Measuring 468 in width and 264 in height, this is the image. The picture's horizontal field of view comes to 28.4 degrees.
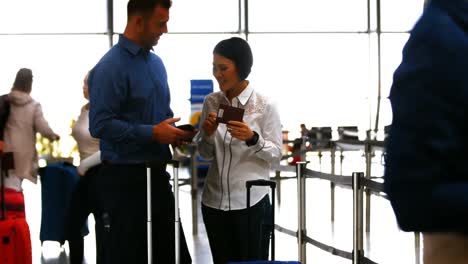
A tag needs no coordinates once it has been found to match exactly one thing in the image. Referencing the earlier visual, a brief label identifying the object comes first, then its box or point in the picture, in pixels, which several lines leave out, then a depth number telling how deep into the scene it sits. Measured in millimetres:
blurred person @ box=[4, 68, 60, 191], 7645
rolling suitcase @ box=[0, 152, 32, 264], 5738
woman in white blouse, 4266
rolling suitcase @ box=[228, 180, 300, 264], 4086
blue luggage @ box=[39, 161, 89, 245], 7609
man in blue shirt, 3920
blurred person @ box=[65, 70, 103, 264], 6398
